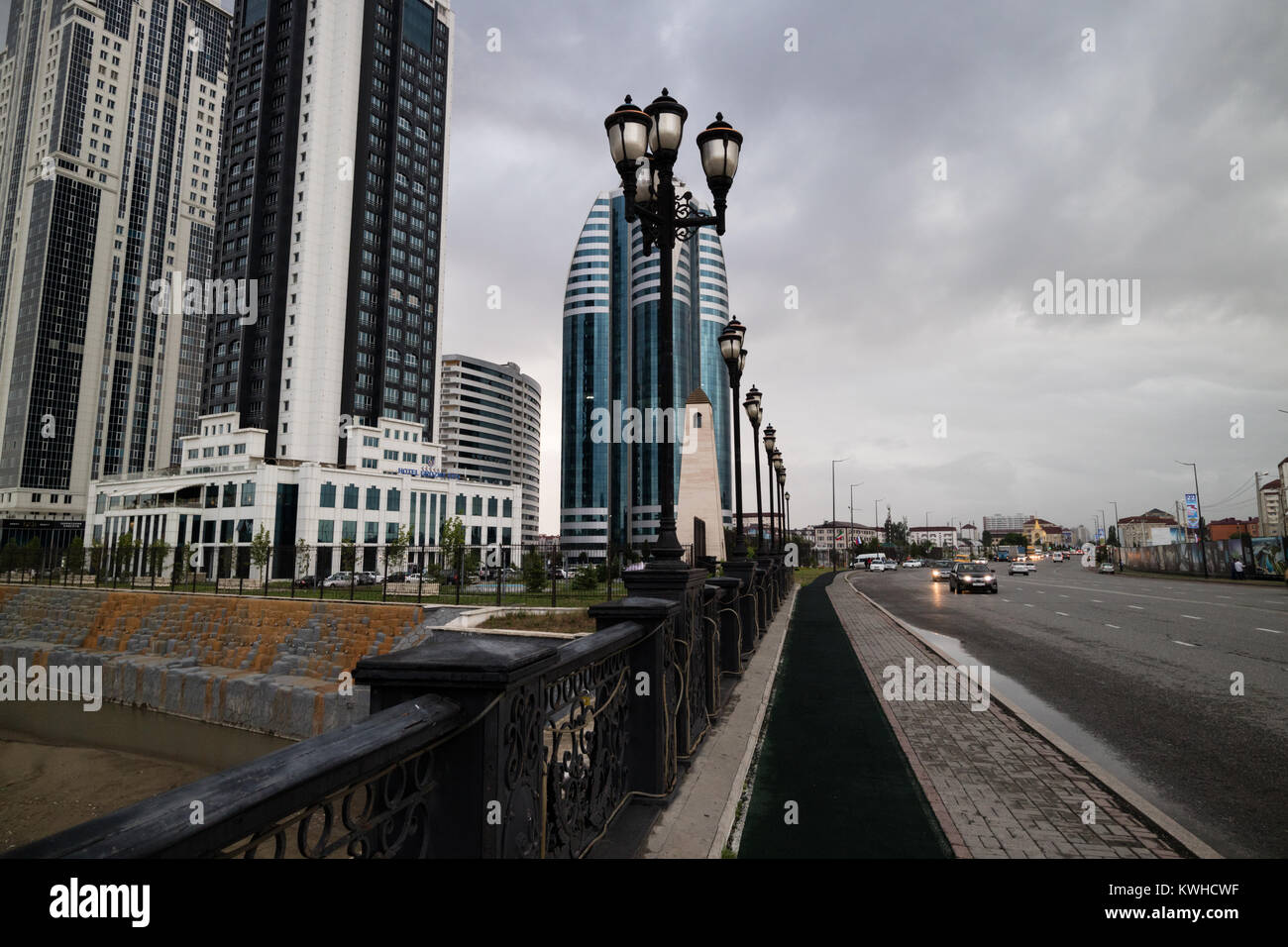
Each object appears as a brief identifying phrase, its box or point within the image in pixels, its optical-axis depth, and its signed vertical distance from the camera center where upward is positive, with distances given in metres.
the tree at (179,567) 30.69 -1.60
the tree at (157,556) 31.88 -1.17
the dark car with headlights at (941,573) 43.53 -2.70
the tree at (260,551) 39.22 -1.04
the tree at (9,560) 42.91 -1.70
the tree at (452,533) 52.72 +0.31
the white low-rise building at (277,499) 56.06 +3.58
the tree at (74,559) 37.88 -1.45
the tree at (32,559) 42.56 -1.63
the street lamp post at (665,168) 6.60 +4.26
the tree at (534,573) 24.12 -1.39
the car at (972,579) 29.08 -1.93
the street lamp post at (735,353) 12.88 +3.89
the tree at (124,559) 36.72 -1.42
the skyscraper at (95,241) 84.06 +43.51
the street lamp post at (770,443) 24.06 +3.71
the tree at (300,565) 42.73 -2.10
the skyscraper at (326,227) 67.00 +35.73
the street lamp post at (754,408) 17.86 +3.73
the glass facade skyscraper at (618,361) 117.19 +35.04
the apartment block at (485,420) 122.88 +24.00
